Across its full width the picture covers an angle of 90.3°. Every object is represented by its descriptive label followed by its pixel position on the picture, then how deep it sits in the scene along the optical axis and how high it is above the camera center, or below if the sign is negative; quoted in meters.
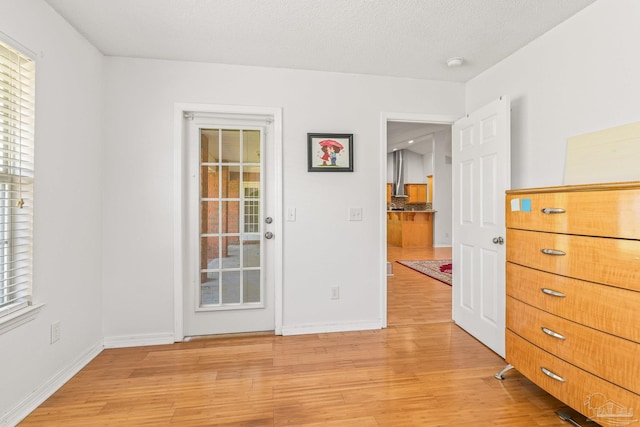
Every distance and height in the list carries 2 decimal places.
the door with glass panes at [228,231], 2.86 -0.16
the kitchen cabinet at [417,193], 10.06 +0.69
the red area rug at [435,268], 5.04 -0.96
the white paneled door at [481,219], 2.45 -0.04
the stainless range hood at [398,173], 10.24 +1.34
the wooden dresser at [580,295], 1.35 -0.40
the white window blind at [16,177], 1.69 +0.20
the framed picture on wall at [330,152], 2.90 +0.57
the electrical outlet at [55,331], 2.03 -0.77
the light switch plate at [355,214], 2.99 +0.00
